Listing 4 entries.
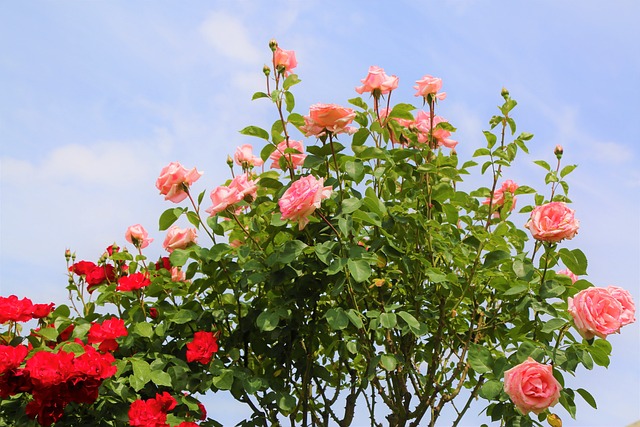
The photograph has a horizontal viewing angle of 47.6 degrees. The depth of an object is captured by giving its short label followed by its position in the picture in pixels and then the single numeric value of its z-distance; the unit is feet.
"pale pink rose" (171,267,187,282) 10.29
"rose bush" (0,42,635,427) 8.00
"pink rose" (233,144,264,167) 9.75
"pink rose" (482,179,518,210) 9.98
